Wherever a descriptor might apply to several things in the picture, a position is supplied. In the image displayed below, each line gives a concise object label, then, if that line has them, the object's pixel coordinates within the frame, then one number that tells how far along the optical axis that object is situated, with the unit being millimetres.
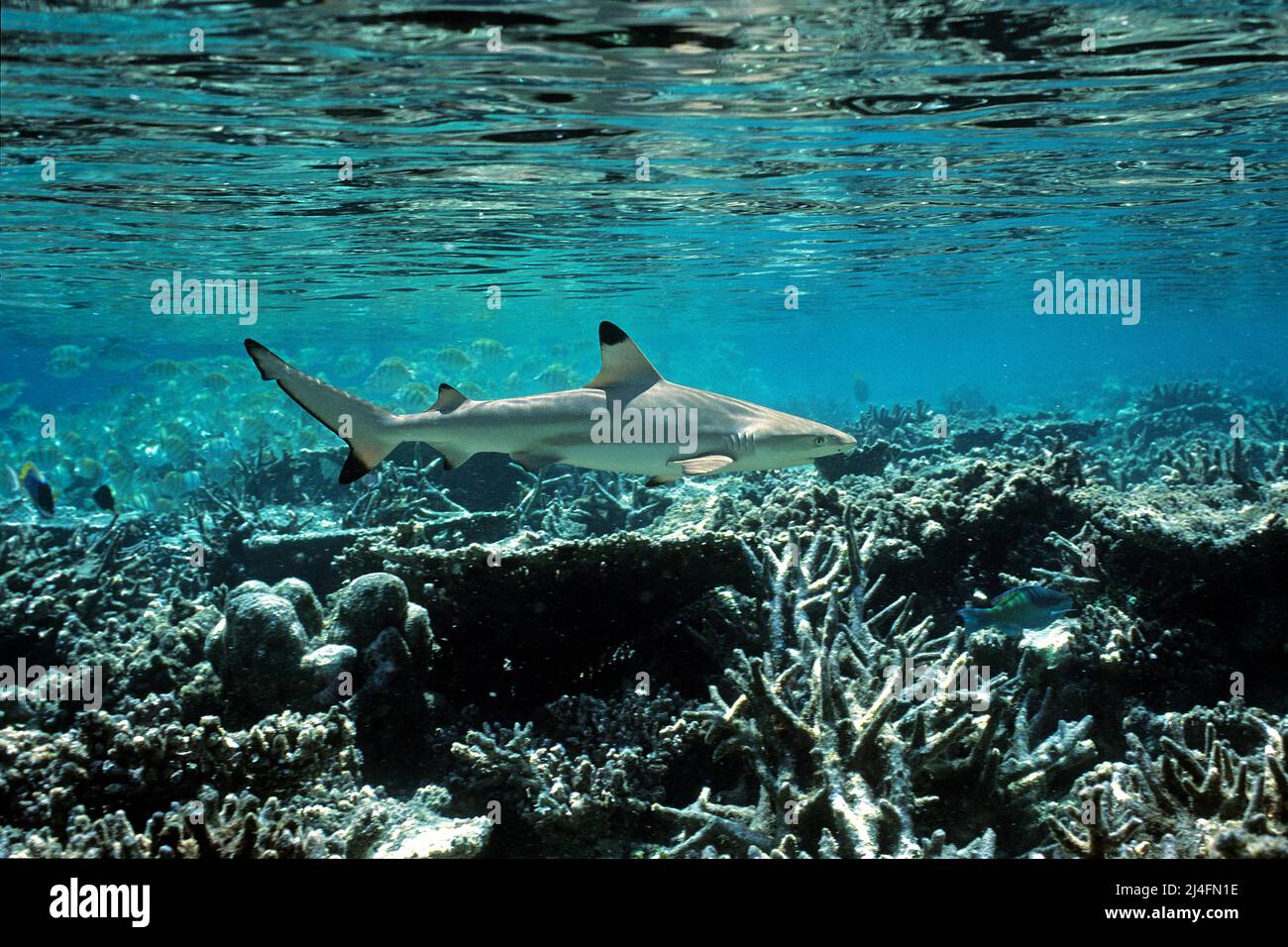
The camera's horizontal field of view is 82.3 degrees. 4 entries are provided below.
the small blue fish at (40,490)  10961
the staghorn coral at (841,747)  3871
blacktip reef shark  5914
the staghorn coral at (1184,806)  3102
